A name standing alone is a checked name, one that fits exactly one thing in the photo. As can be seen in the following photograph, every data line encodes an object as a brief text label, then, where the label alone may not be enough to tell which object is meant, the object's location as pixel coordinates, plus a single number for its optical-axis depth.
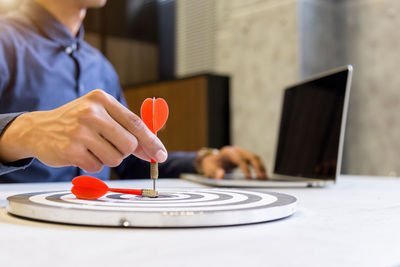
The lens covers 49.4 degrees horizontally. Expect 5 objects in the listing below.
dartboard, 0.45
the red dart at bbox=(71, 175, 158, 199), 0.57
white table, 0.33
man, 0.59
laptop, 1.06
